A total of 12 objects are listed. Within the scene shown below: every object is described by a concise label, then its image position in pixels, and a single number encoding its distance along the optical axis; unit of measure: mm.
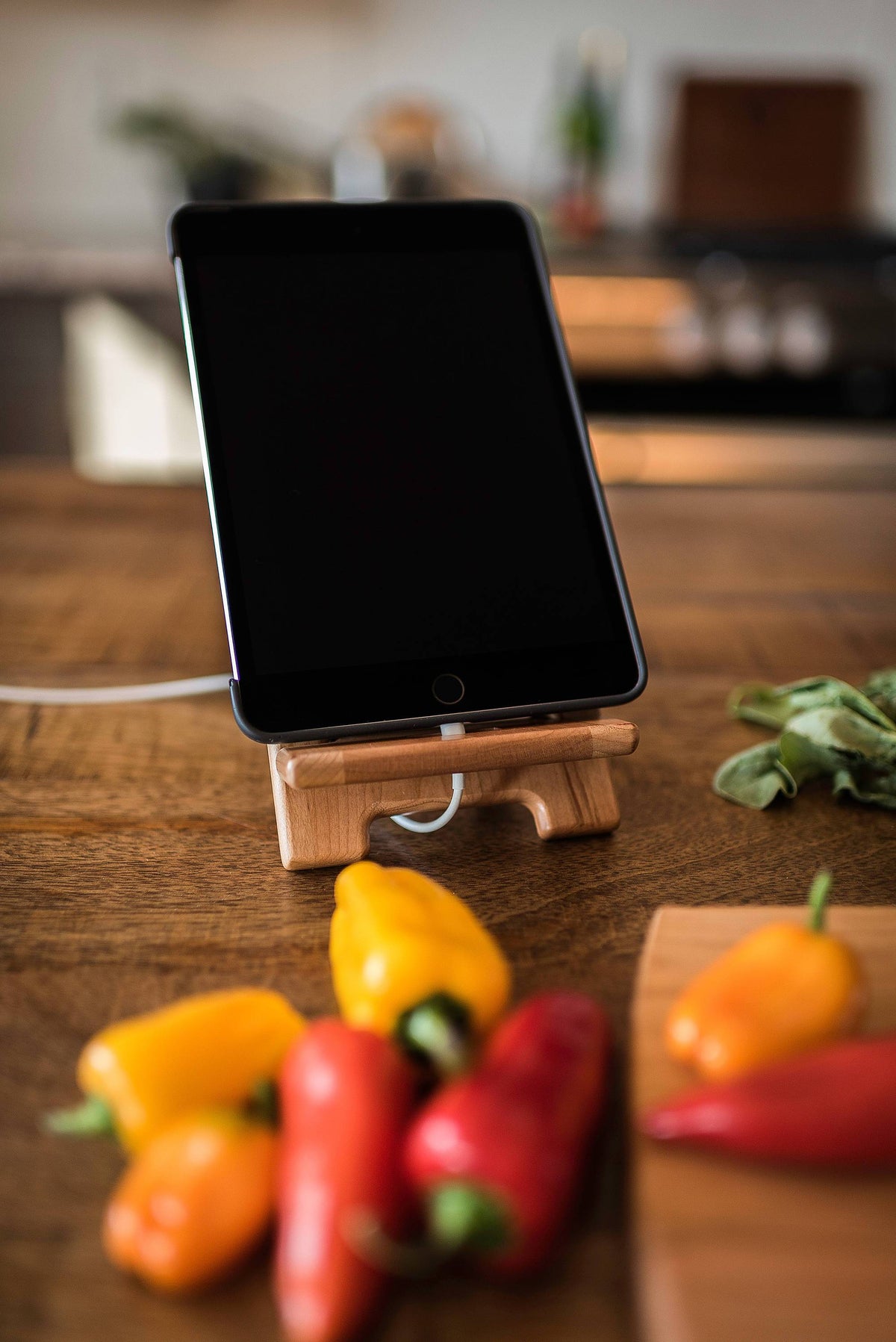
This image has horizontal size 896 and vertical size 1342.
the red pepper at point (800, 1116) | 420
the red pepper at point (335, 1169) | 370
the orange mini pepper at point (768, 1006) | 460
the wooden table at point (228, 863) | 408
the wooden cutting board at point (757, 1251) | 383
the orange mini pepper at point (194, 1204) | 386
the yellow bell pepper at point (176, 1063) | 438
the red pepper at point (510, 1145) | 373
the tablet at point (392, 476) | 681
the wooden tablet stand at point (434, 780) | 655
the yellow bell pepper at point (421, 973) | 468
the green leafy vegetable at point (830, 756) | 760
